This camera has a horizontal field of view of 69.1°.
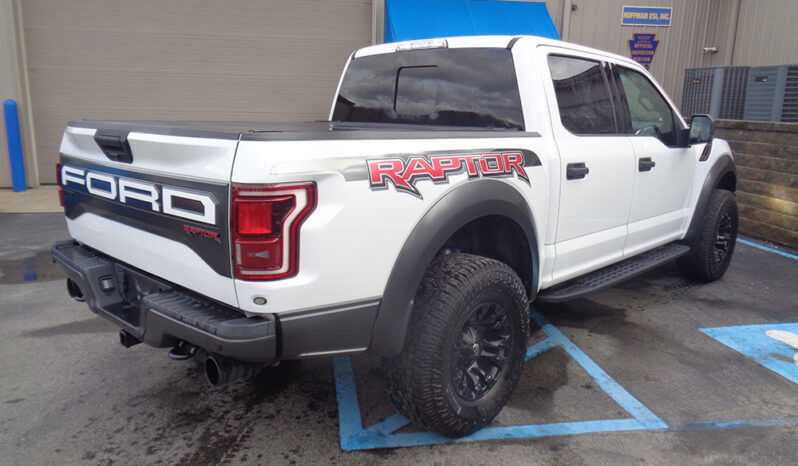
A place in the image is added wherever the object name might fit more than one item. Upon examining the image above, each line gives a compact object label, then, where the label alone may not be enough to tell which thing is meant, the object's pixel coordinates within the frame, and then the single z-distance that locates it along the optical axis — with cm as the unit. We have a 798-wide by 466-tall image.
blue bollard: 942
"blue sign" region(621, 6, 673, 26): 1204
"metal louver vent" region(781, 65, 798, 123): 773
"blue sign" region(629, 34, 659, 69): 1225
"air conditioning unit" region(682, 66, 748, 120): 899
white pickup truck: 206
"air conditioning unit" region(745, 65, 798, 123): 779
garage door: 982
